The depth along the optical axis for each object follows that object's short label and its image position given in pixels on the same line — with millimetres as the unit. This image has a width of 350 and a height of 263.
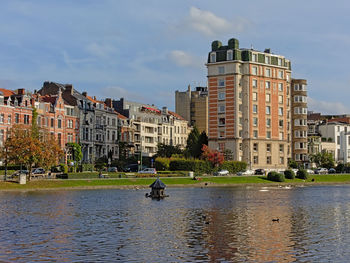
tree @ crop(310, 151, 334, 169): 175625
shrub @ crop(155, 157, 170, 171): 128250
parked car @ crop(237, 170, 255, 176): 133488
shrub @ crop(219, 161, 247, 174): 138000
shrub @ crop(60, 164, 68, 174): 110288
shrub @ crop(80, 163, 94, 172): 118512
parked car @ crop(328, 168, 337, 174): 159862
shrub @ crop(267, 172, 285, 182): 121812
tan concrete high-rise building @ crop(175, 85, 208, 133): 198750
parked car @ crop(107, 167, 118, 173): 126125
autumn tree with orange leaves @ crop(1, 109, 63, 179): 90625
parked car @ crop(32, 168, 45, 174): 104875
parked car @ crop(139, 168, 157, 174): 117312
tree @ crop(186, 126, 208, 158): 155250
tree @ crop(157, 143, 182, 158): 160875
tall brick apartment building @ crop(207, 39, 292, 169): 150875
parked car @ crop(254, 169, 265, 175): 139375
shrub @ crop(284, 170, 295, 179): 126062
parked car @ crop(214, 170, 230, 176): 131625
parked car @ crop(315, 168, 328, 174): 153150
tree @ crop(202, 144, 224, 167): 137225
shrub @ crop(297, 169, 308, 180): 126812
